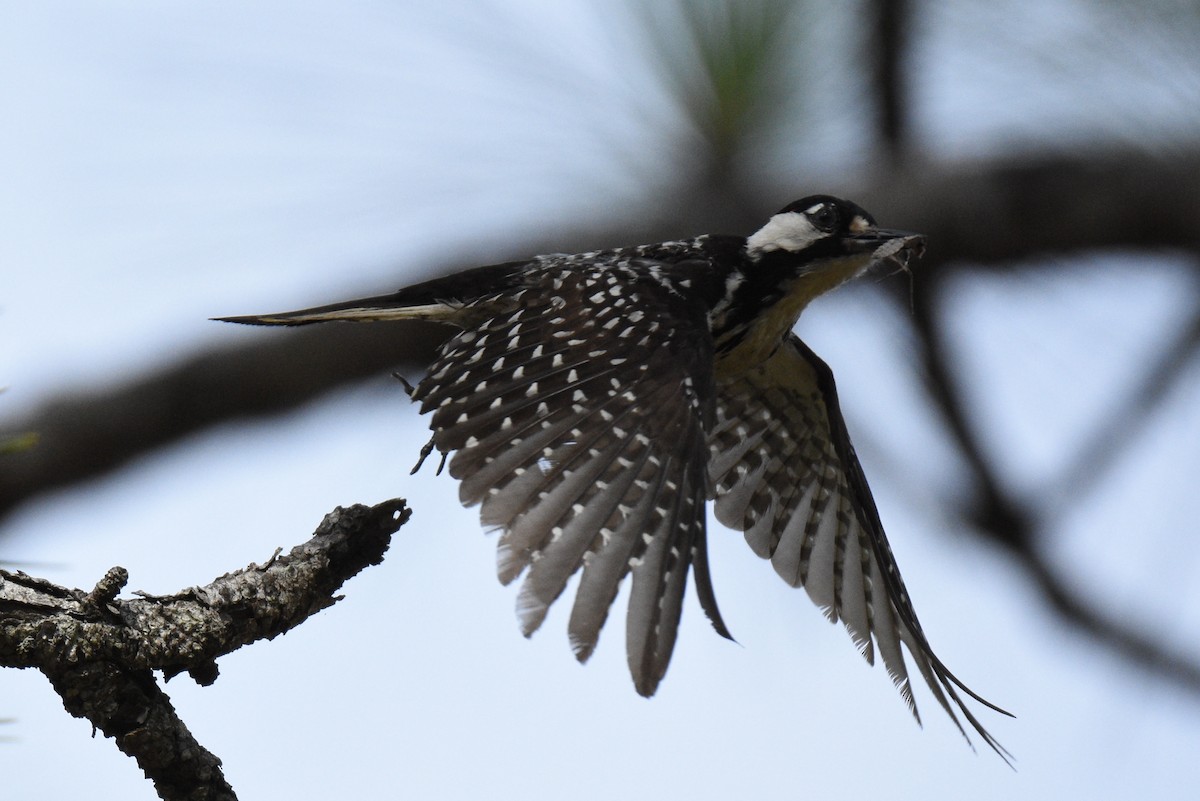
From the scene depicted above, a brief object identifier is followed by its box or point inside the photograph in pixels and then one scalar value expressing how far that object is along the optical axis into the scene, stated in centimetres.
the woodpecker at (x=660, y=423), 532
